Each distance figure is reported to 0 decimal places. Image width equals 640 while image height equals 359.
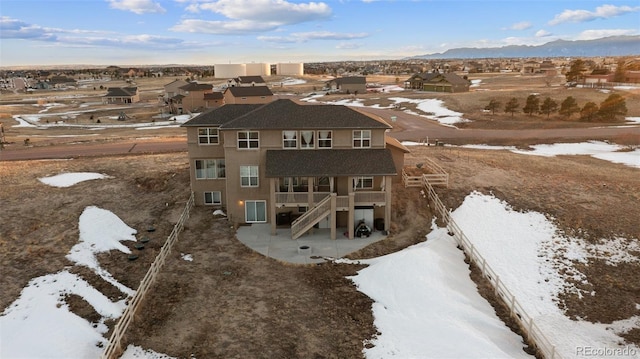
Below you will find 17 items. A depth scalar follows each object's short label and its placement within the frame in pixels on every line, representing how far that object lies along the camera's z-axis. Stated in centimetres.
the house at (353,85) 12006
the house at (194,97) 9036
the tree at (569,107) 6762
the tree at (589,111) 6581
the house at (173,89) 9994
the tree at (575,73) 11306
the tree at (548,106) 6869
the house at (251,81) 13200
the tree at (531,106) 7019
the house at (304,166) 2728
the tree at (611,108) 6506
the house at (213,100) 9006
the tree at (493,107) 7250
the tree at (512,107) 7012
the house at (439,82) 10569
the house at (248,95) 8388
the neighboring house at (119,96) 11088
